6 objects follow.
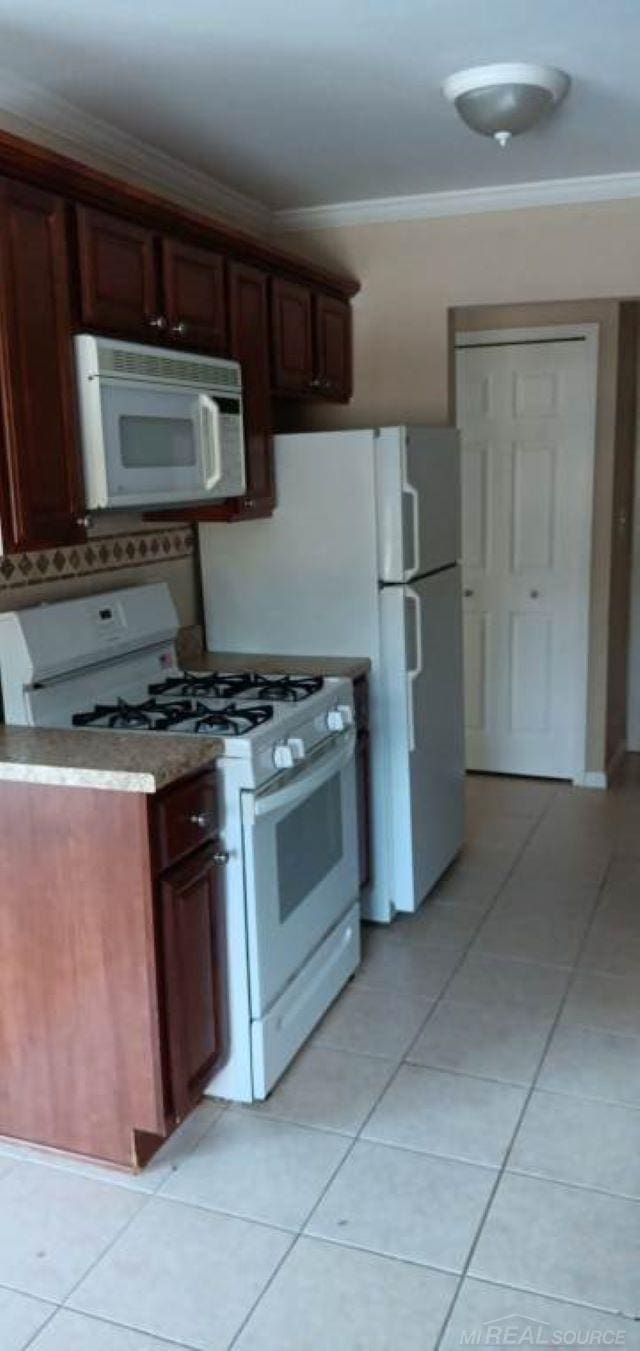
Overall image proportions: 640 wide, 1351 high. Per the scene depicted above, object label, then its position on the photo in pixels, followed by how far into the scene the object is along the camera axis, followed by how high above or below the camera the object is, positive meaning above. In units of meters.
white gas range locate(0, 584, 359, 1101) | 2.47 -0.69
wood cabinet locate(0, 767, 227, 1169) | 2.19 -1.00
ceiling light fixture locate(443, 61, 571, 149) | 2.52 +0.90
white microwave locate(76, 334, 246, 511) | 2.41 +0.14
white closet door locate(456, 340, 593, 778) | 4.68 -0.33
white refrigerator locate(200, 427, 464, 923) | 3.21 -0.34
